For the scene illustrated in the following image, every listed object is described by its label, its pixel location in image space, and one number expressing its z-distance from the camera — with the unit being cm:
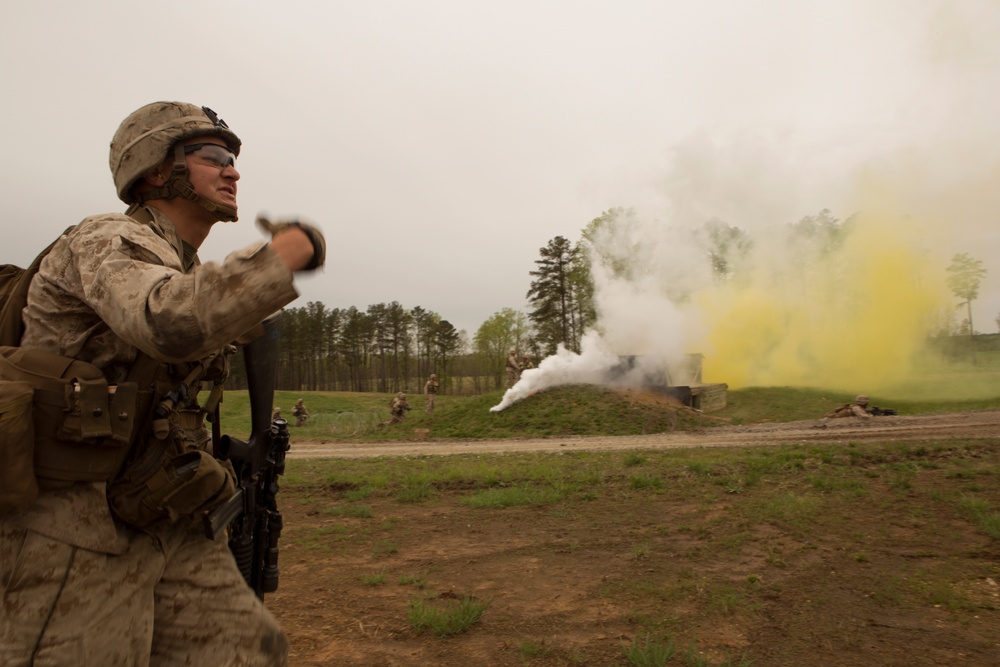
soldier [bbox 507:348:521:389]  2738
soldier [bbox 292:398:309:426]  2879
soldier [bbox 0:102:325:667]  159
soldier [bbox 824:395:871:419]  1941
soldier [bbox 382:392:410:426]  2520
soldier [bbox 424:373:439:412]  2895
